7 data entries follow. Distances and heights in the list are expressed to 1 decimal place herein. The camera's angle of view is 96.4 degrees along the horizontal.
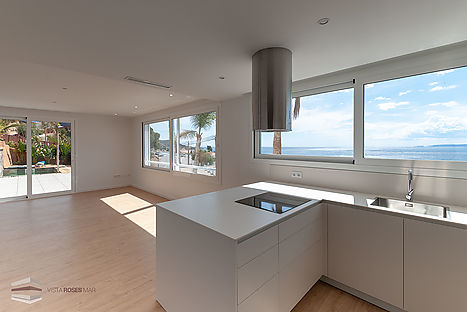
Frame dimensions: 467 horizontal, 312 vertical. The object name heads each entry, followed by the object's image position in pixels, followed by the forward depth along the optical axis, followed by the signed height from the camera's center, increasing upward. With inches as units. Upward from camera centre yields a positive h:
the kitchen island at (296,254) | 49.0 -28.8
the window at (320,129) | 98.2 +12.1
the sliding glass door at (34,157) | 200.7 -3.2
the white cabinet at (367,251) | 63.8 -32.8
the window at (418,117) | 71.5 +13.3
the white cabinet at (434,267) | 54.8 -31.9
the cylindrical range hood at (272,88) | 69.4 +22.6
